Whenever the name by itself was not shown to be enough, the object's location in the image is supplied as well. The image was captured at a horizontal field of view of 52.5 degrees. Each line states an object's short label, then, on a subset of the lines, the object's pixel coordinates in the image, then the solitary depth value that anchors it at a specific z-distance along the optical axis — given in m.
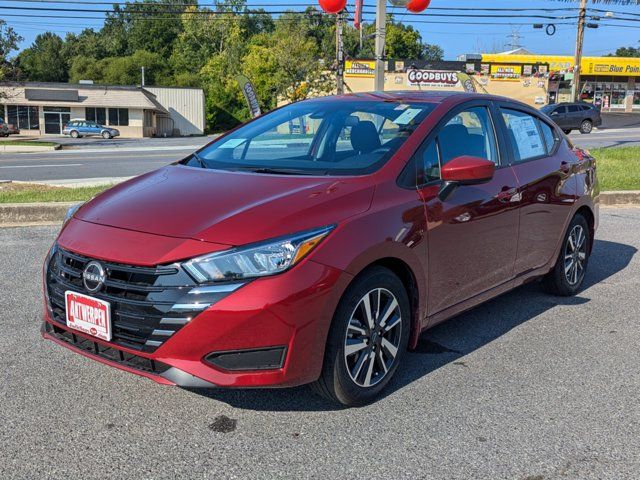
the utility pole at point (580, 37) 42.75
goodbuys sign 56.50
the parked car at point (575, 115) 35.22
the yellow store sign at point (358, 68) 56.91
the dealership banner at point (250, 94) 17.44
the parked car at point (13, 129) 49.39
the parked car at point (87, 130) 48.44
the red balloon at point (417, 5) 16.09
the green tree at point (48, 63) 87.44
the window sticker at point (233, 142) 4.41
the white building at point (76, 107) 52.16
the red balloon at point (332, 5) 16.70
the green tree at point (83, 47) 90.56
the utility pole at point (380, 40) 16.41
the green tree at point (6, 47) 36.34
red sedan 2.90
